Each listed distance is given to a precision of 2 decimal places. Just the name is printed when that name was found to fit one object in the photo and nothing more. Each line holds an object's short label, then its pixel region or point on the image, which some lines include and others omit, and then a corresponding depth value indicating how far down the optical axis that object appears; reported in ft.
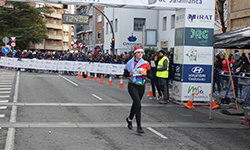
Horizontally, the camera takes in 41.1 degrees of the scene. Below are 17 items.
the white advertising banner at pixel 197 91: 42.19
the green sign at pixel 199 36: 41.60
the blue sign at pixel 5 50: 104.99
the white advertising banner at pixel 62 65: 84.74
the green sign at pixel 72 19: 73.15
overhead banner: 40.70
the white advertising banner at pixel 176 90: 42.75
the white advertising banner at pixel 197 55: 41.81
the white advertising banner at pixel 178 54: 42.19
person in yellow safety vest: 41.62
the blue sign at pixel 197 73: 42.01
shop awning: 28.50
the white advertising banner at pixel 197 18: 41.63
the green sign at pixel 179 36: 41.92
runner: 25.05
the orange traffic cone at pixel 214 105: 40.02
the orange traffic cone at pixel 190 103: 39.24
